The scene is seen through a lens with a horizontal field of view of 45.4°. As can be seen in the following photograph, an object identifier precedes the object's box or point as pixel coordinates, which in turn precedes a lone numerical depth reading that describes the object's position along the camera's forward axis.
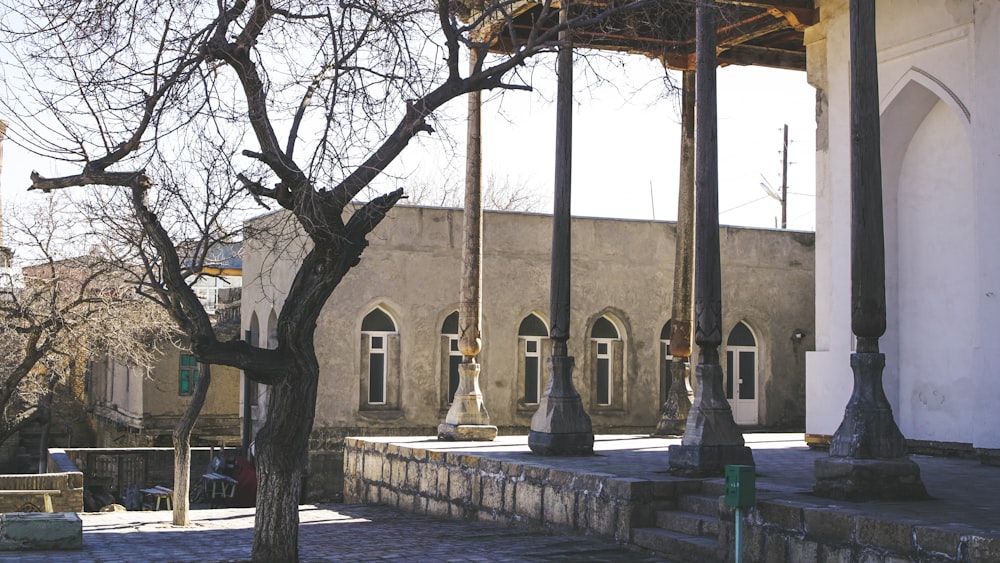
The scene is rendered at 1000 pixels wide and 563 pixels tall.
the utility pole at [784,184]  57.44
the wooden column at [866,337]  8.98
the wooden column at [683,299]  17.78
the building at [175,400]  38.91
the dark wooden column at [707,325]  11.15
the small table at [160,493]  25.00
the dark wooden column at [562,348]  14.09
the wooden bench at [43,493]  15.50
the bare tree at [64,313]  22.73
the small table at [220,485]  27.23
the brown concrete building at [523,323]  25.97
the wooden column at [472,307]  17.38
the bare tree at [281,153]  9.38
